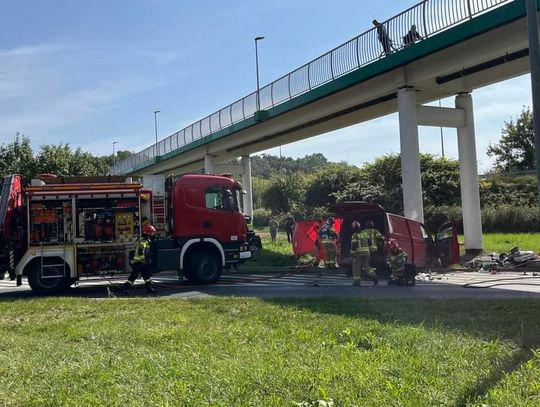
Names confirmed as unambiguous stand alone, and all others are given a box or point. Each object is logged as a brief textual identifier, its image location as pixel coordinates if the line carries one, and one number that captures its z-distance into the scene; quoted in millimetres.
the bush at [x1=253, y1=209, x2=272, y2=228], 57375
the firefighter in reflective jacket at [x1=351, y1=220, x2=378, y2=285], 14370
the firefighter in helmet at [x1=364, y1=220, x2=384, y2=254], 14578
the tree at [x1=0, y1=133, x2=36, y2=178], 36250
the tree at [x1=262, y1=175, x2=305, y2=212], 54844
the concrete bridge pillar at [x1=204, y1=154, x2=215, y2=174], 36750
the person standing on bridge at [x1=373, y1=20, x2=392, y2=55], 18734
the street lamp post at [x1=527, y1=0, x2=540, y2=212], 8766
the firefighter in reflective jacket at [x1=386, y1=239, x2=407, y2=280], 14164
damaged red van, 15953
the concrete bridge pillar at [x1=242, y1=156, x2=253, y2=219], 36219
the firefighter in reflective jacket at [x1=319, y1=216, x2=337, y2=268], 19797
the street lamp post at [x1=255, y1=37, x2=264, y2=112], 28320
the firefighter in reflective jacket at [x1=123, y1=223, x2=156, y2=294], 14039
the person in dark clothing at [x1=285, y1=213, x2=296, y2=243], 26658
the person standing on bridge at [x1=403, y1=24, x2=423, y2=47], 17641
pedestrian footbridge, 15735
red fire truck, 14273
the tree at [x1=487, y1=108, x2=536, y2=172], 45719
